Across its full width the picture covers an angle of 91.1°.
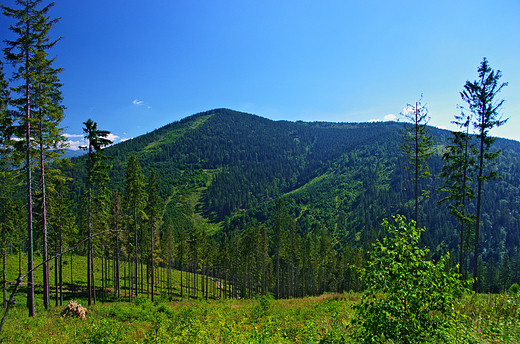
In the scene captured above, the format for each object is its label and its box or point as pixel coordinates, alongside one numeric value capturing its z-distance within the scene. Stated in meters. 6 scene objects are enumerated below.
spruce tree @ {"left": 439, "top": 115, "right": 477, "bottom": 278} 22.42
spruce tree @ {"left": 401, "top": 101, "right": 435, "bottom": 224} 23.30
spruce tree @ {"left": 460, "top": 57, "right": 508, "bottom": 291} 19.62
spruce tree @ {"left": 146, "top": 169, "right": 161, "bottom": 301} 31.98
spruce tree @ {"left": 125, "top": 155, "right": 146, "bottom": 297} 29.06
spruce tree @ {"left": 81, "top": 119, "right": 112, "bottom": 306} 20.94
